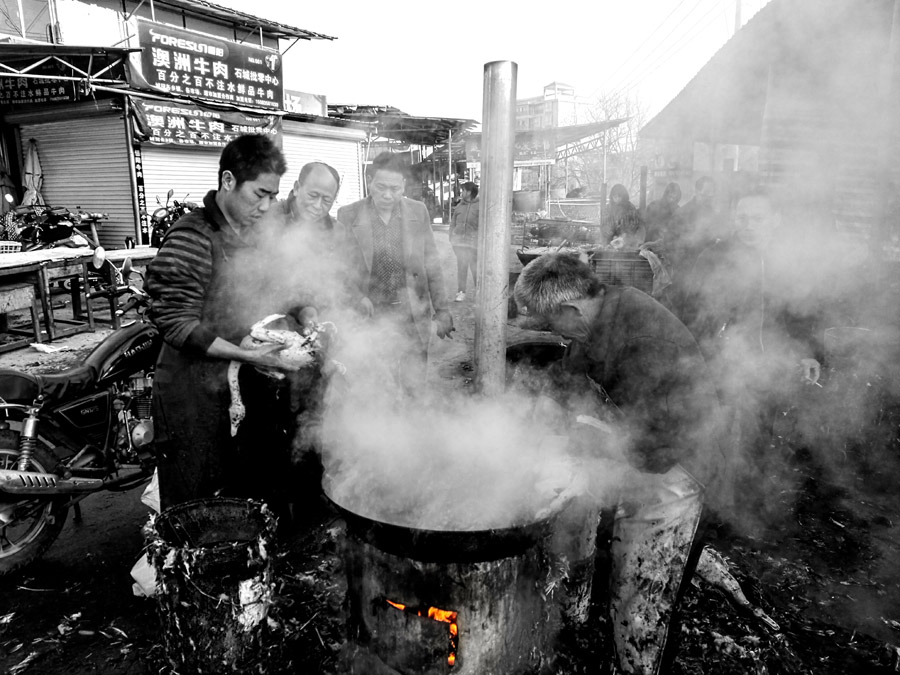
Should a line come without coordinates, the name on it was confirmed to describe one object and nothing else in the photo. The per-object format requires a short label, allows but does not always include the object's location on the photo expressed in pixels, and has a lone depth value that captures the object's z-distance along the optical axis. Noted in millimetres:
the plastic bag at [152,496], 3266
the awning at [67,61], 10570
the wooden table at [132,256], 9047
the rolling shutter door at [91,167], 13496
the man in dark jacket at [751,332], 4277
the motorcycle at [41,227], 10584
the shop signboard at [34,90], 12570
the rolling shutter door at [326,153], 18219
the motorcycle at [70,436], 3492
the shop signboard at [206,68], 13797
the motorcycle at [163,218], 12234
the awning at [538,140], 20172
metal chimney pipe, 2781
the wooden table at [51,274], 7473
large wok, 2098
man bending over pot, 2439
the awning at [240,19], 17281
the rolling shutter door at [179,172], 14180
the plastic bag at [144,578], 3145
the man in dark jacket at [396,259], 4344
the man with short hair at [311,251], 3461
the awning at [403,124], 18141
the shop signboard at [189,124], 13156
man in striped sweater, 2652
